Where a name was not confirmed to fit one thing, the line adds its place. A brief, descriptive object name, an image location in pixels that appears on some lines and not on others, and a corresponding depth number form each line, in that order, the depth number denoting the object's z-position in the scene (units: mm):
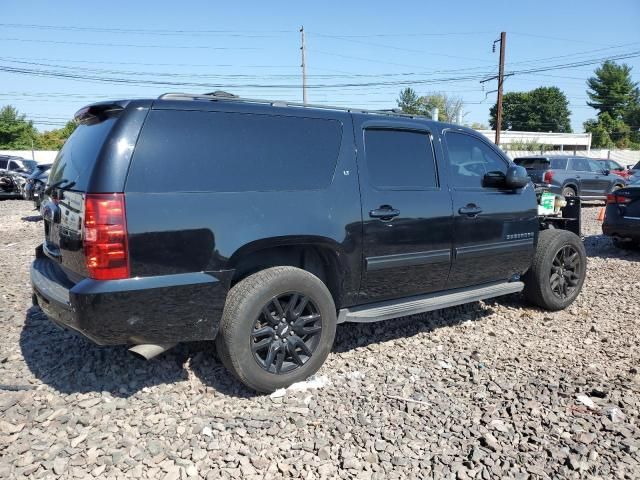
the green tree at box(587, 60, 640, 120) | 83625
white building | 59000
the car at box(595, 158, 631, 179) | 19005
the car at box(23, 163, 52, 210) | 11052
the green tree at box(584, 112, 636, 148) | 69312
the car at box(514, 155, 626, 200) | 15883
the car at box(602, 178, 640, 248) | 7855
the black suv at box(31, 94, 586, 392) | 2799
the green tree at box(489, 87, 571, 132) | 94375
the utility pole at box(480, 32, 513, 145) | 27633
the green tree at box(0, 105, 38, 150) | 48500
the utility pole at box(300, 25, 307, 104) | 34781
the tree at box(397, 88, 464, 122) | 73400
